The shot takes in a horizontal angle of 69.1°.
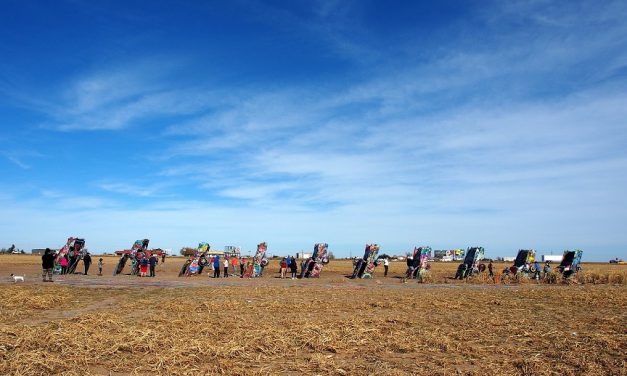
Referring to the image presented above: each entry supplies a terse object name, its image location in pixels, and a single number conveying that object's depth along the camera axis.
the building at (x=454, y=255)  189.25
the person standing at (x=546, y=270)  41.12
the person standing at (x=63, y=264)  42.25
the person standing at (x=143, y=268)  42.50
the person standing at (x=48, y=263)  30.03
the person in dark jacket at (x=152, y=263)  41.31
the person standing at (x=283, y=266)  43.81
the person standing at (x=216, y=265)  41.34
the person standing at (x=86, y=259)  42.31
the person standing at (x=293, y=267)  44.03
